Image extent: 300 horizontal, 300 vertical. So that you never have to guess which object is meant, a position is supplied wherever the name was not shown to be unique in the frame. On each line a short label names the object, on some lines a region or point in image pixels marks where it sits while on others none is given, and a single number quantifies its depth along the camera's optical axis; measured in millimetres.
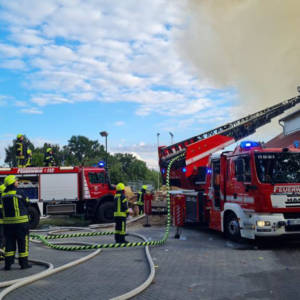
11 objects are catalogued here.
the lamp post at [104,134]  22583
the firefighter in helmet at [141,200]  15638
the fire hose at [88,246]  8195
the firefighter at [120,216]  9109
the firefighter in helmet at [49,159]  16484
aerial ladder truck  8125
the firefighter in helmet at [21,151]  14530
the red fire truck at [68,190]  15047
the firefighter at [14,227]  6715
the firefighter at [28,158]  15816
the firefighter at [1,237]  8045
